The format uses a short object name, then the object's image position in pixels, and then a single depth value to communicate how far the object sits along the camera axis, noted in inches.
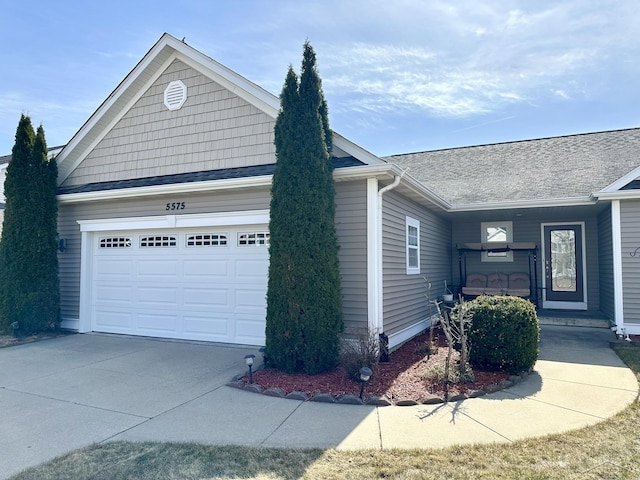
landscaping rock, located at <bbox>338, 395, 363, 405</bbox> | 192.4
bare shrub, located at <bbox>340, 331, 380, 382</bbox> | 219.6
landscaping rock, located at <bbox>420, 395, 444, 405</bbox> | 192.7
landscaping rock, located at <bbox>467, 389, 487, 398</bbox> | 199.6
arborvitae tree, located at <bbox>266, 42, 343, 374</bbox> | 234.4
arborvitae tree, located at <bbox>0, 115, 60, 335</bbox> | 354.6
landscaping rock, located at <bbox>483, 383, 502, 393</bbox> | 206.8
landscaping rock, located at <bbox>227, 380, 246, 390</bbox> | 215.2
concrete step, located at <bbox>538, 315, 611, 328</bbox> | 380.2
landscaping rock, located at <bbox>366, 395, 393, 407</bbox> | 191.0
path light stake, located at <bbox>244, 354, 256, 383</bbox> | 208.5
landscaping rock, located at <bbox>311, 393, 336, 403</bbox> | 194.9
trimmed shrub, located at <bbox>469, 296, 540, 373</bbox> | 228.7
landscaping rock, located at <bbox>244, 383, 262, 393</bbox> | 209.4
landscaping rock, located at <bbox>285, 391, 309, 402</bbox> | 198.2
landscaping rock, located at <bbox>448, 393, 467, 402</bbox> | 195.6
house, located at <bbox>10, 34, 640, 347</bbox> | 282.5
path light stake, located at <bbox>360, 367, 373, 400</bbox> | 185.3
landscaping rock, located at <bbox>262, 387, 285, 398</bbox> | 202.8
